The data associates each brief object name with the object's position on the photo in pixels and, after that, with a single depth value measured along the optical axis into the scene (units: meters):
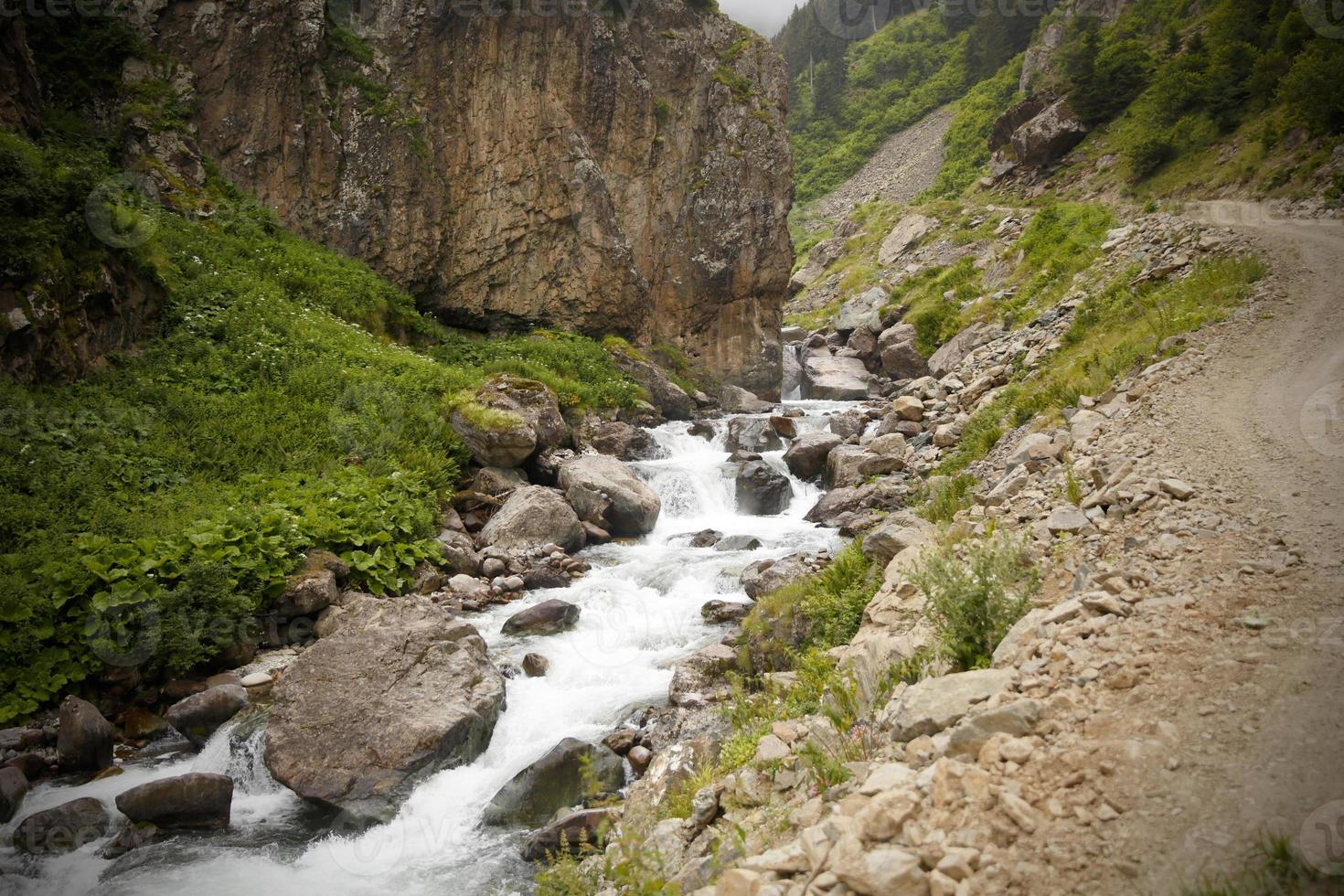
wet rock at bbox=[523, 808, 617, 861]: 6.04
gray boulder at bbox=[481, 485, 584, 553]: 13.89
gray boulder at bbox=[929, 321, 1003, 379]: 22.53
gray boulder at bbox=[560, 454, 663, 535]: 15.58
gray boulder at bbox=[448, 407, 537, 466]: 16.02
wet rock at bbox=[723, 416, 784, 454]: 21.53
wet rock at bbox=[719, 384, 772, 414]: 28.05
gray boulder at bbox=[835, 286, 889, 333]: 35.12
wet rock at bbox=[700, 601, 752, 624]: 10.79
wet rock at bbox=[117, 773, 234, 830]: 6.54
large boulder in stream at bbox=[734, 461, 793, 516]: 17.22
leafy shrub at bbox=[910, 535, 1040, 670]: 4.70
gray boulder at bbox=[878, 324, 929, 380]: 28.50
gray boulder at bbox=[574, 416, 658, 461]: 19.73
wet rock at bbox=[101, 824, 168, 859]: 6.24
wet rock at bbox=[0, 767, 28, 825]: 6.40
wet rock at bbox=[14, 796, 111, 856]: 6.17
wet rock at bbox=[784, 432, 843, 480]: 18.75
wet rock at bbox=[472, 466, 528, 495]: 15.62
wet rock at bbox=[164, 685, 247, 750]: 7.72
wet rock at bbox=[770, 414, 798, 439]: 22.55
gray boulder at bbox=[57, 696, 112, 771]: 7.18
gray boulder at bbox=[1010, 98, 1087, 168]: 35.94
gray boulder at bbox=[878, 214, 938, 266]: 43.44
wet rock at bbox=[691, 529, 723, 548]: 14.79
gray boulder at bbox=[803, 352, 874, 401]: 29.61
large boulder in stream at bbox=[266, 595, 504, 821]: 7.01
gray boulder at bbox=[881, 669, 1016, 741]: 3.88
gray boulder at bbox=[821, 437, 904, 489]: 15.87
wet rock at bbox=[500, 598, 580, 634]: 10.61
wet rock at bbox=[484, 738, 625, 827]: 6.74
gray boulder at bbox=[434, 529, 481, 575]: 12.48
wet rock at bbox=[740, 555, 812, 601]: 10.66
